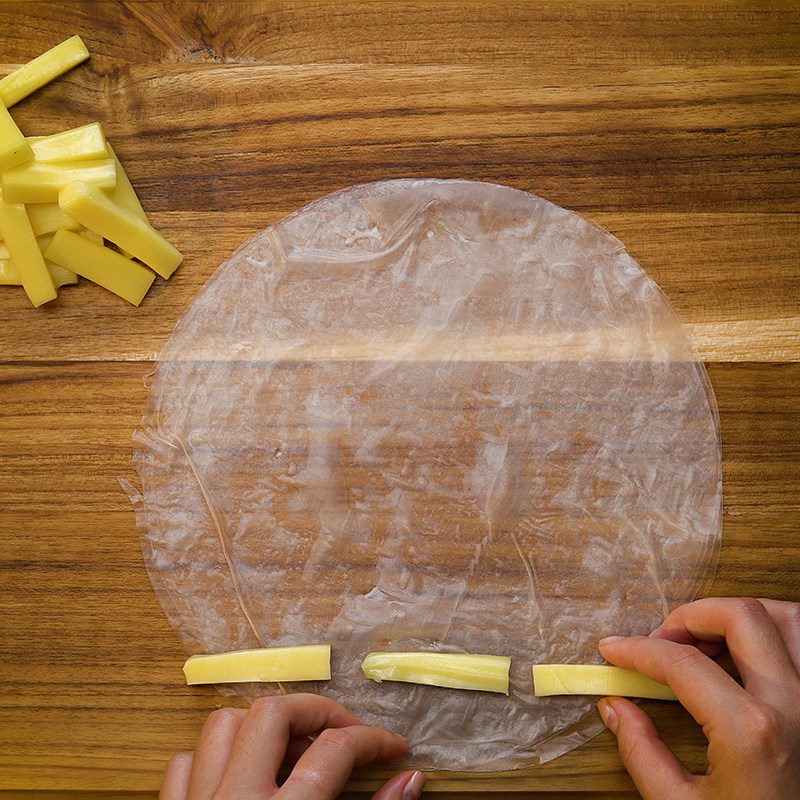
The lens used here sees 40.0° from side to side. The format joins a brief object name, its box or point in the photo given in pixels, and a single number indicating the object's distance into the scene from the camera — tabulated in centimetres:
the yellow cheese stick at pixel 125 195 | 42
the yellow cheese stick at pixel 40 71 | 43
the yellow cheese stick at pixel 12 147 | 41
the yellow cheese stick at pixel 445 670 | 40
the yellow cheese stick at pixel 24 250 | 42
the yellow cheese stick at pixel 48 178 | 41
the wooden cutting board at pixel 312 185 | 41
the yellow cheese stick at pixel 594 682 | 40
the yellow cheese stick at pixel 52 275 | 42
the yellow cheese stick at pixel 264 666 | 41
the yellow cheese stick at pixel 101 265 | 42
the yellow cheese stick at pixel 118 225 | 41
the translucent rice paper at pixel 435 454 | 41
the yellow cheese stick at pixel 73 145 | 42
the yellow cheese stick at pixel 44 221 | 42
